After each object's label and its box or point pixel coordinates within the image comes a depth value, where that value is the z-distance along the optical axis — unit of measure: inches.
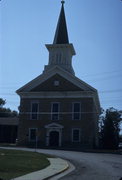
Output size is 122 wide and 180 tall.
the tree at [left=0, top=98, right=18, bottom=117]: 3680.1
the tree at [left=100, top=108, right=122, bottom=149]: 1936.5
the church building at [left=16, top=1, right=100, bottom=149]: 1999.3
